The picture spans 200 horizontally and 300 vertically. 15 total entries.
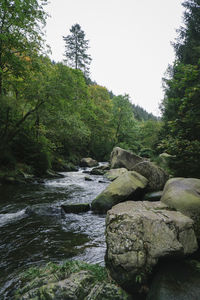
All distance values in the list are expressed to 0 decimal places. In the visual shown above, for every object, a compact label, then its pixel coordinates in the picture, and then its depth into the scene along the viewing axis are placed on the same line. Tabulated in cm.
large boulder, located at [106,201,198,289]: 253
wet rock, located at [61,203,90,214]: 625
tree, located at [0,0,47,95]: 837
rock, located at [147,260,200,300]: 218
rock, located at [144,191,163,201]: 630
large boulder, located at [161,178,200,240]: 359
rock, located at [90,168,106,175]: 1614
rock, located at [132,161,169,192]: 740
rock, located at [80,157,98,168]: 2270
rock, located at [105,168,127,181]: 1401
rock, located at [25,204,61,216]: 592
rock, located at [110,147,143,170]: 1728
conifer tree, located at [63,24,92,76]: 2923
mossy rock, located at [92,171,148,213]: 628
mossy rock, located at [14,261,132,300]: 235
